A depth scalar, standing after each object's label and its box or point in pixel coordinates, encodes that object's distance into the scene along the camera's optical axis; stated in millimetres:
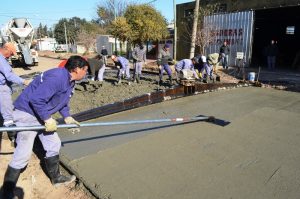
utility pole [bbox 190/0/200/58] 13531
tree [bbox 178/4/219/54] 14883
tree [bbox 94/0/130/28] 39344
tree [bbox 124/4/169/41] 20781
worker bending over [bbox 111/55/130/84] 8477
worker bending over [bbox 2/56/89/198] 2553
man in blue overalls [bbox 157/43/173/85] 8352
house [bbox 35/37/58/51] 52719
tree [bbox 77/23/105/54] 34781
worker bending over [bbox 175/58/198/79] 7922
